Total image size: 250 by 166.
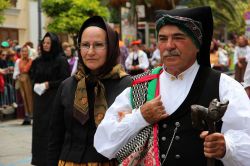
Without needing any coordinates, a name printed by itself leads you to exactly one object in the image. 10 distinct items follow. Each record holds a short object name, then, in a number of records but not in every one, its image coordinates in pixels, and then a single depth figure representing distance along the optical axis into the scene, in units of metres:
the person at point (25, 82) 12.34
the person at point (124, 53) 18.02
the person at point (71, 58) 13.07
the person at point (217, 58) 14.52
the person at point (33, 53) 15.53
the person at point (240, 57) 17.12
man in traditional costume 2.66
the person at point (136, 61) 16.69
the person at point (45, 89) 7.12
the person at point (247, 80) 5.41
